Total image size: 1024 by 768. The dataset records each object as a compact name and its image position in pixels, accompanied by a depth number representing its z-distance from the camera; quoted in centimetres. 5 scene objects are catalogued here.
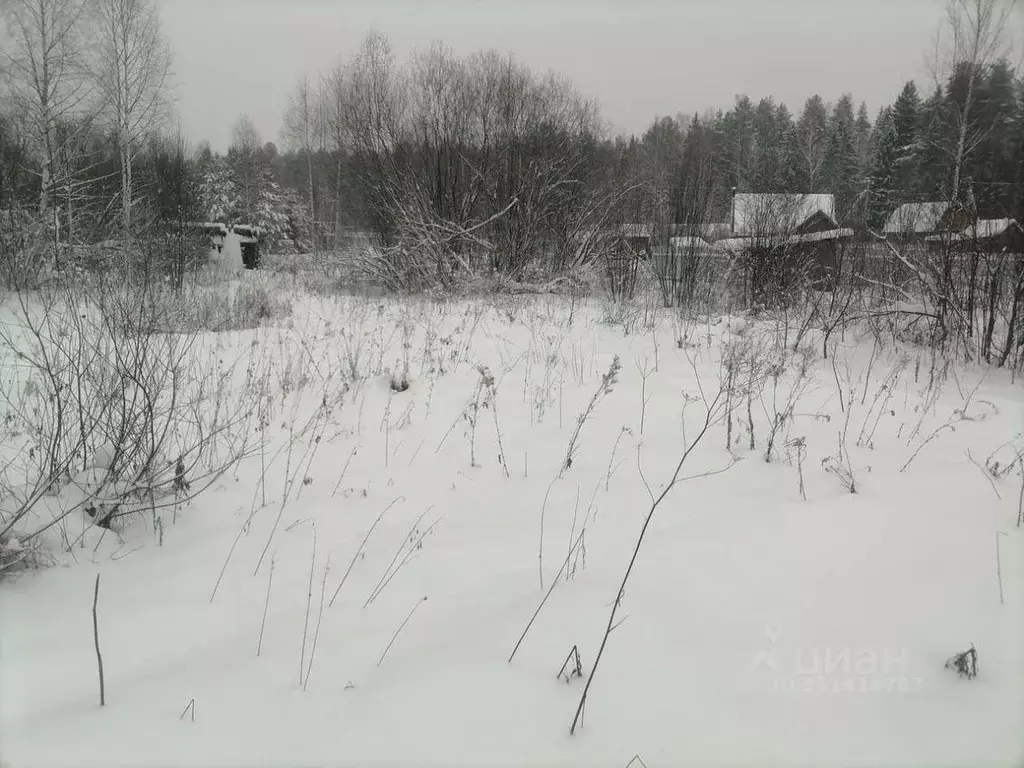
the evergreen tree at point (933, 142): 1739
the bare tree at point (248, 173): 3500
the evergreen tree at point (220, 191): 3344
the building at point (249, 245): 2469
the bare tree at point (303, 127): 2182
